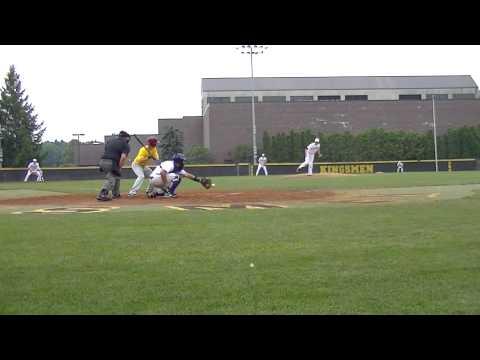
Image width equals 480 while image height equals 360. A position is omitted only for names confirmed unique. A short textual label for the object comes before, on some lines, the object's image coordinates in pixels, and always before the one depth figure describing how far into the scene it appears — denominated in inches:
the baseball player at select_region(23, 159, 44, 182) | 1577.3
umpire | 647.1
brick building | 3250.5
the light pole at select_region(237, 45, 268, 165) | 2305.6
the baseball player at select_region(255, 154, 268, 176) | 1822.1
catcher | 673.0
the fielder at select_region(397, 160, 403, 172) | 2090.7
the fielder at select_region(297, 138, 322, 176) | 1263.8
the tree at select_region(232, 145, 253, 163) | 3042.8
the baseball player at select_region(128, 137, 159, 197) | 688.4
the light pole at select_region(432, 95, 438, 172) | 2162.3
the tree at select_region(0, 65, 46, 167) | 2871.6
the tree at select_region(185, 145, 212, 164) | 3032.7
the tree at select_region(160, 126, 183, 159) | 3225.9
